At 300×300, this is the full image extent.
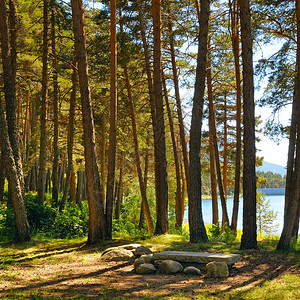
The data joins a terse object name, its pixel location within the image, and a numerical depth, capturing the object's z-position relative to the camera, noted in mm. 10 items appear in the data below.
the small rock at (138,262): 7941
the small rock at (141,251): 9102
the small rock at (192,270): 7386
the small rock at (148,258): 8230
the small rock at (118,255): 9031
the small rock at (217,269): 7051
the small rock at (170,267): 7531
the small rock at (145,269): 7621
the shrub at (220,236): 12002
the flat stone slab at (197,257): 7414
